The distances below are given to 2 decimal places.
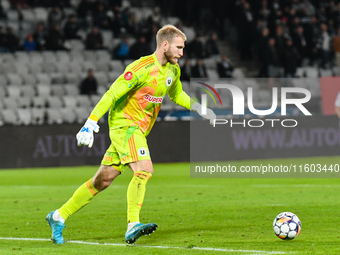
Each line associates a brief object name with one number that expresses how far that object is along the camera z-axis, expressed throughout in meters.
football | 12.72
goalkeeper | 12.60
